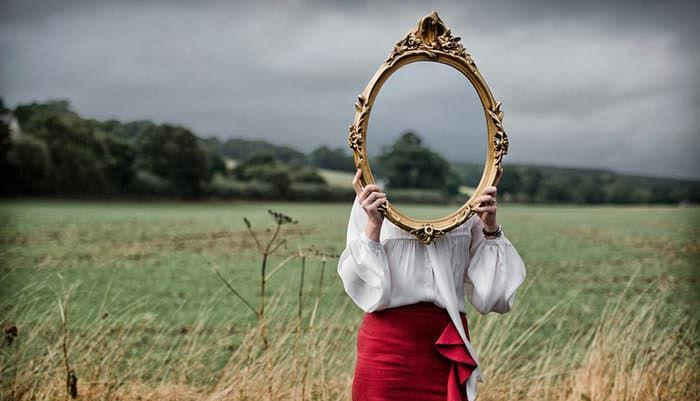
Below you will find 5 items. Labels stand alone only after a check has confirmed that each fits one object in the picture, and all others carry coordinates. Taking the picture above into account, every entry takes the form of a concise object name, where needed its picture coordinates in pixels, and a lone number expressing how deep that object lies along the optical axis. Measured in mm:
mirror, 2270
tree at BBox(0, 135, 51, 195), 25906
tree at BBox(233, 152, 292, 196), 29047
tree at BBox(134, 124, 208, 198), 29562
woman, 2270
